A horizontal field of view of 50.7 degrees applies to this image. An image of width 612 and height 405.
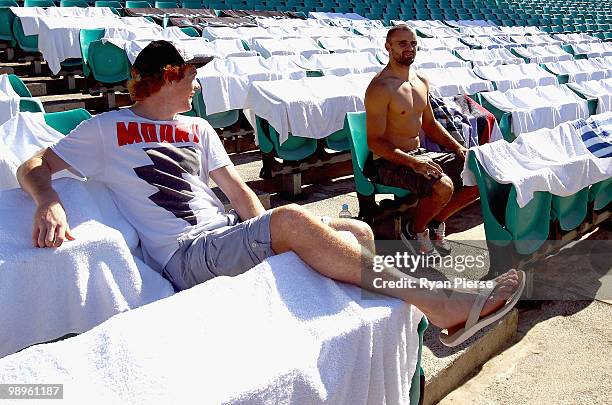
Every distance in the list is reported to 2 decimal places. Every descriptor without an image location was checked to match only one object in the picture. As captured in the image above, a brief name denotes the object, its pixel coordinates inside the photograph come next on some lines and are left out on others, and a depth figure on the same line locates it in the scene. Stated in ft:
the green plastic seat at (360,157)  14.44
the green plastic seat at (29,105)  13.79
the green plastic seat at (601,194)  13.99
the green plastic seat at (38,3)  32.22
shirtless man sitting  13.65
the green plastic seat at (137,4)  37.63
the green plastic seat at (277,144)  17.33
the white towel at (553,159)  11.54
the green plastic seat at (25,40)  27.91
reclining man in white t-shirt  7.24
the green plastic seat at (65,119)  11.84
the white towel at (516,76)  25.11
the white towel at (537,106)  19.24
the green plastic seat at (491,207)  11.64
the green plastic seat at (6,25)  29.61
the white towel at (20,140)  10.11
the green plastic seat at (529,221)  11.47
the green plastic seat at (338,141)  18.65
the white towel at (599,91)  22.29
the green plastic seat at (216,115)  19.27
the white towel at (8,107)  13.30
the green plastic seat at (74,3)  34.45
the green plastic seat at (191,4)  42.86
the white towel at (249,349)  5.14
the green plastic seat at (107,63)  23.34
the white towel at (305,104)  17.07
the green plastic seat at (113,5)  34.73
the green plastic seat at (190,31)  29.70
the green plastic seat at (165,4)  40.27
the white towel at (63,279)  6.95
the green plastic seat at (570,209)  12.78
